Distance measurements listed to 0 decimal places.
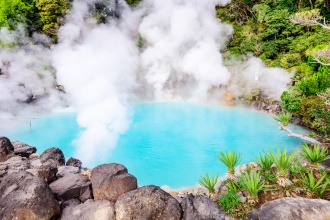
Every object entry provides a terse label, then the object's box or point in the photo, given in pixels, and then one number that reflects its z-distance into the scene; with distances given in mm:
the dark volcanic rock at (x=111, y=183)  4672
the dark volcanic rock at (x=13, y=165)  5838
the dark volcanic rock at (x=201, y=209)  4137
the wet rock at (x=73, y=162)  7929
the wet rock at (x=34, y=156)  8133
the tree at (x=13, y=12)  17188
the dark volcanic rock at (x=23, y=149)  8086
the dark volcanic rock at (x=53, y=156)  7566
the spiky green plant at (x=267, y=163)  5434
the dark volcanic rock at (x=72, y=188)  4770
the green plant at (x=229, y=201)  4656
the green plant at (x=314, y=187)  4497
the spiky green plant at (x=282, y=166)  4879
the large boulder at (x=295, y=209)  3623
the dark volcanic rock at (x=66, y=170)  6298
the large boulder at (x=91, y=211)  4277
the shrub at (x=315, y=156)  5363
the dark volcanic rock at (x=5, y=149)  7156
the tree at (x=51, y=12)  18703
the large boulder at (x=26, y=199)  4023
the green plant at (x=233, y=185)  5063
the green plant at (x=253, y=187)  4594
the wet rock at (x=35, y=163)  6969
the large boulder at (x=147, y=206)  4176
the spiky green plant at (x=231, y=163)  5523
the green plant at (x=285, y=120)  7441
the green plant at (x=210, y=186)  5128
